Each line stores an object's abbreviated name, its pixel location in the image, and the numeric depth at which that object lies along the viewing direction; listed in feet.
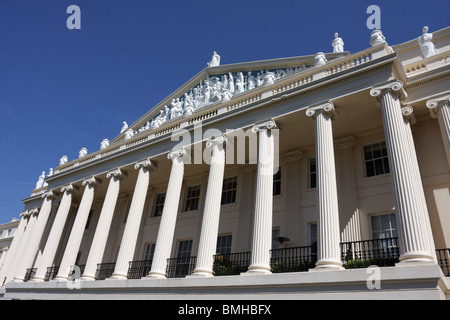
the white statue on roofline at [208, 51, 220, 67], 77.25
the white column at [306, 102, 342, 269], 33.42
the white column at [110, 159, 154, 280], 51.78
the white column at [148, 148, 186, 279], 47.52
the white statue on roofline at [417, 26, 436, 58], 47.03
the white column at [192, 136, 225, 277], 42.68
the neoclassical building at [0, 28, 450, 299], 33.27
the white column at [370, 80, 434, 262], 29.09
